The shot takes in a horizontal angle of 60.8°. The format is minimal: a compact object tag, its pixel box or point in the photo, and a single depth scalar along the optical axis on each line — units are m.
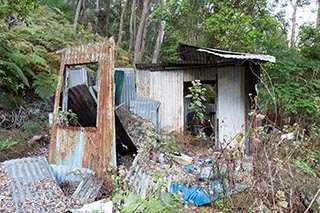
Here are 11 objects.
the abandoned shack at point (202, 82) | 7.00
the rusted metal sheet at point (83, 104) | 4.47
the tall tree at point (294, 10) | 15.12
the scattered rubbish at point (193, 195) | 3.69
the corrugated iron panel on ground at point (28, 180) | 3.29
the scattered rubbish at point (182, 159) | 5.26
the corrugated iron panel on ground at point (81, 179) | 3.57
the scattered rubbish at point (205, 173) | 3.84
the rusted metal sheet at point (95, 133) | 3.99
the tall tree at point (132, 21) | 15.03
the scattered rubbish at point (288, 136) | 3.05
